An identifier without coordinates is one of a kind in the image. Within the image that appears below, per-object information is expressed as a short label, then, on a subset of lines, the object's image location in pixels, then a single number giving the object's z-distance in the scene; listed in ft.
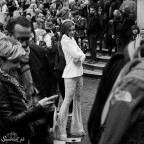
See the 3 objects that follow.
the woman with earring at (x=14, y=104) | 14.06
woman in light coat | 27.43
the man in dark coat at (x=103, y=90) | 11.02
